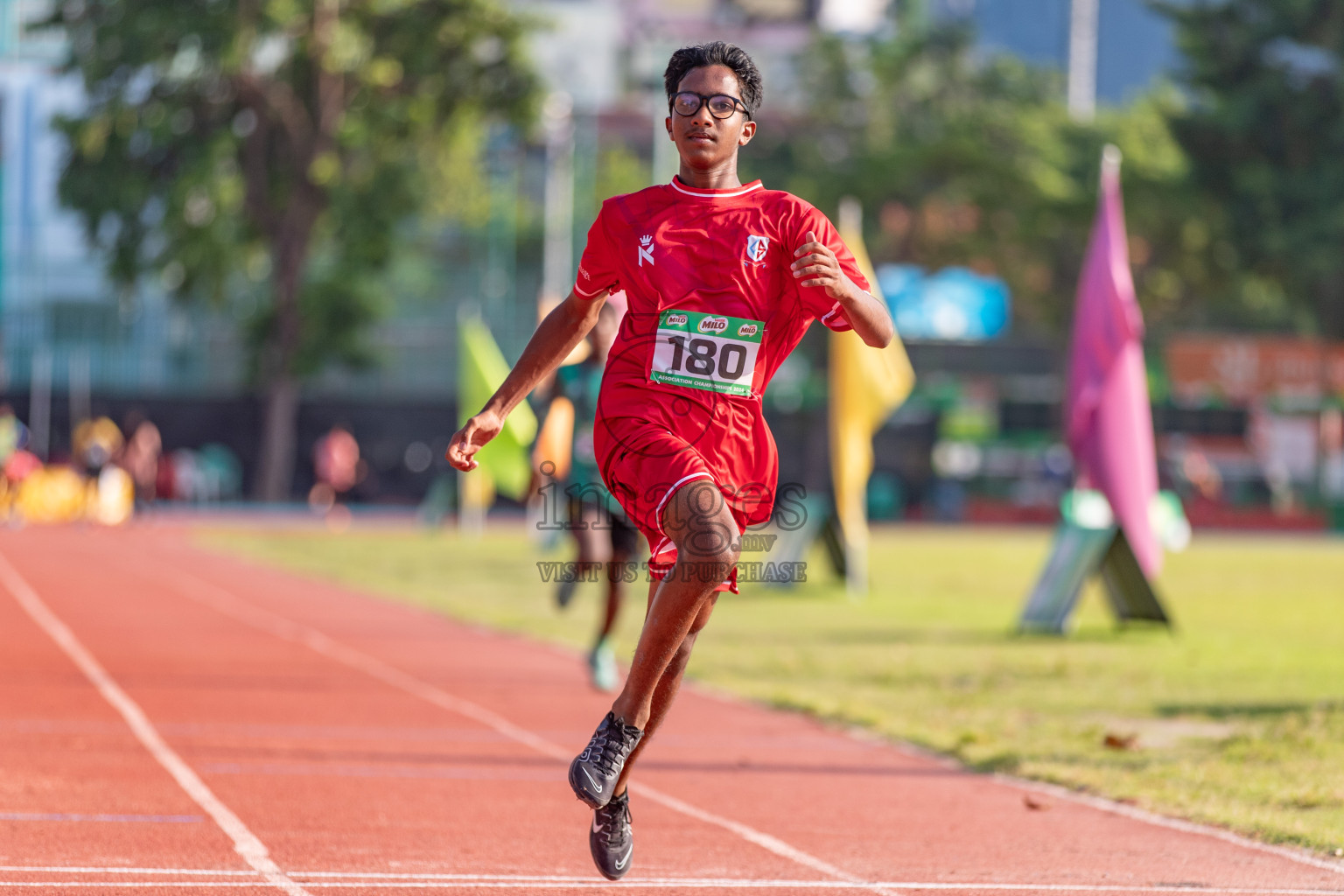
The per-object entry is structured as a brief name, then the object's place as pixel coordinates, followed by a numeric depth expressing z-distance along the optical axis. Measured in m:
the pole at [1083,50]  91.62
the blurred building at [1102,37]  93.75
